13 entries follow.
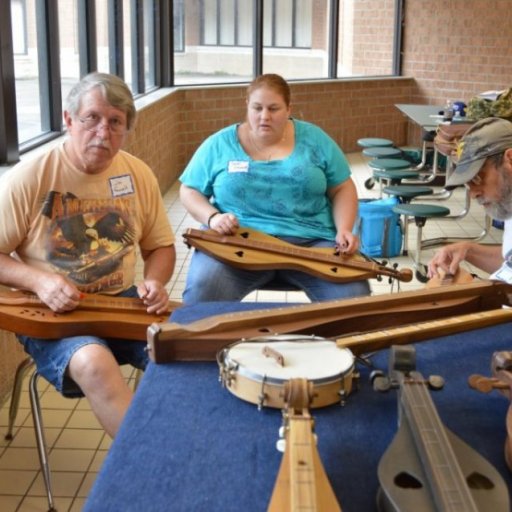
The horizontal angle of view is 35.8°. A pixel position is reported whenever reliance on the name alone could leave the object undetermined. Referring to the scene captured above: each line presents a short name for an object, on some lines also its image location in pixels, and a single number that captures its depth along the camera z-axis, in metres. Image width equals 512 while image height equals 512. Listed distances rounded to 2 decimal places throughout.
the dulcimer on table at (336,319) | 1.57
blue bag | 4.78
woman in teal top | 2.88
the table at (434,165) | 5.36
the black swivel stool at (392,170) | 5.60
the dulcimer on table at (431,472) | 1.01
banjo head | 1.35
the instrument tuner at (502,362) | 1.38
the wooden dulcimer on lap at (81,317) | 2.04
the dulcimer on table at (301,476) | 0.99
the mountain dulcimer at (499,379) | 1.33
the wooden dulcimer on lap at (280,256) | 2.64
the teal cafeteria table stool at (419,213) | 4.58
